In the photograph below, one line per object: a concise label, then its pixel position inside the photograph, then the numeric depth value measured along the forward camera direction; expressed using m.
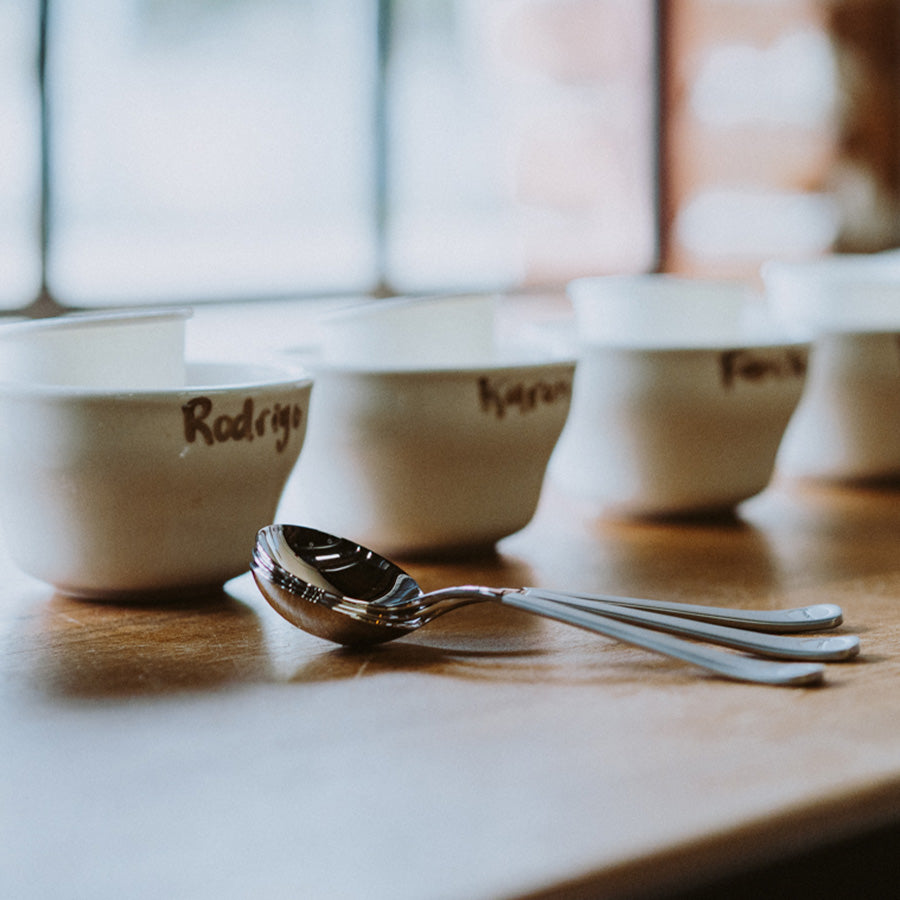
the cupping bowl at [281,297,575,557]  0.66
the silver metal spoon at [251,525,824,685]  0.55
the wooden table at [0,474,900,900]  0.45
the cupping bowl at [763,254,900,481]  0.80
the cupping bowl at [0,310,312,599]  0.59
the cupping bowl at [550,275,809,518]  0.73
